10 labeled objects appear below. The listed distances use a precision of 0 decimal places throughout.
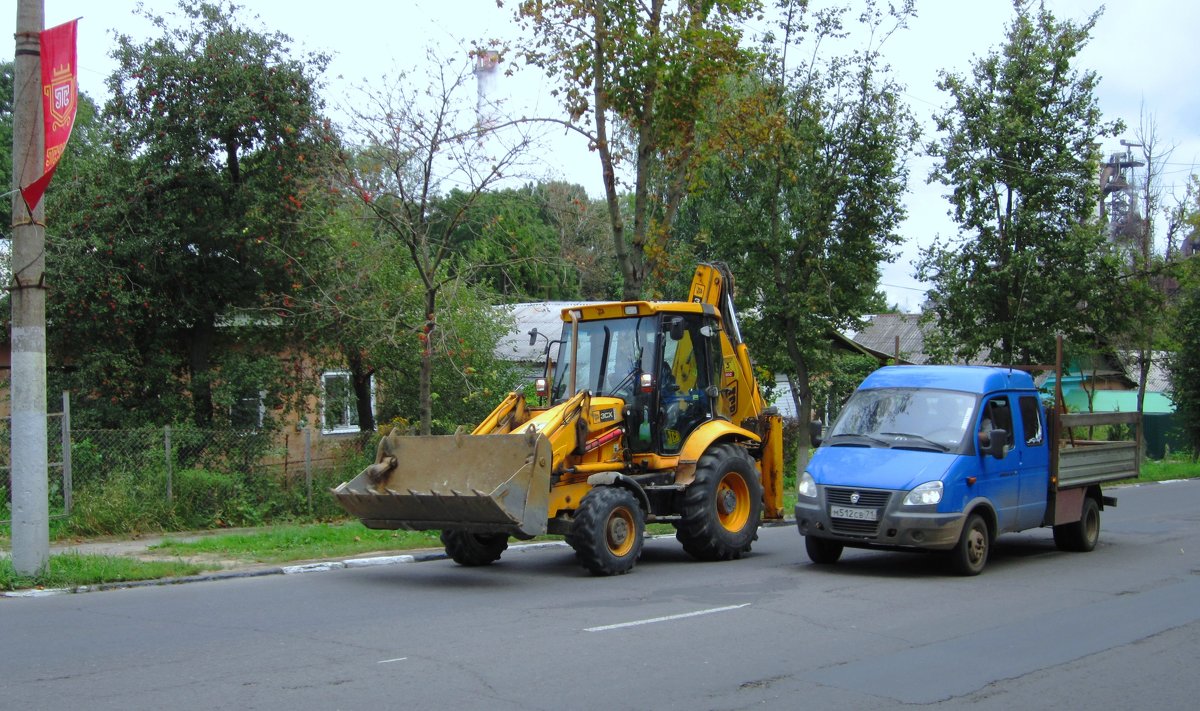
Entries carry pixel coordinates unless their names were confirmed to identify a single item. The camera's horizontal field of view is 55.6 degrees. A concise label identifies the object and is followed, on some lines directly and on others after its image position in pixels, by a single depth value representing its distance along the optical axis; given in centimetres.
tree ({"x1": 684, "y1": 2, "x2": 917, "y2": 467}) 2250
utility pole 1127
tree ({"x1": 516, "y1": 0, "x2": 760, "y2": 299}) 1627
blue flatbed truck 1184
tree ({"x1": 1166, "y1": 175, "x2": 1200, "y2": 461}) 3597
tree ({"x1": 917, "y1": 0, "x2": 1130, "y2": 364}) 2584
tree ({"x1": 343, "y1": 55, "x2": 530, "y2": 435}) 1566
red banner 1105
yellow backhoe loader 1152
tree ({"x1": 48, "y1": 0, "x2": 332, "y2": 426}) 1761
